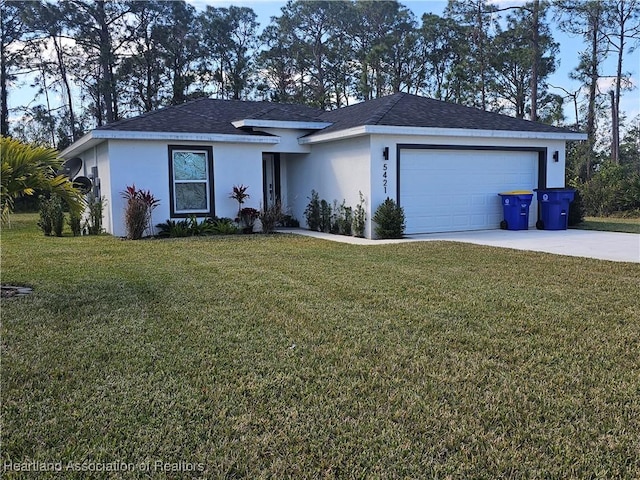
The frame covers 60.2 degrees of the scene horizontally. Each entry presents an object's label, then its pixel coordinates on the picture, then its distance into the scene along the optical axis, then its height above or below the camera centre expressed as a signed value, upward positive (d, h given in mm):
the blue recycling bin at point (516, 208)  13211 -373
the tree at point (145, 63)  30812 +7708
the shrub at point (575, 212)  14086 -522
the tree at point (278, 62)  32875 +8053
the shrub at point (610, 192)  17750 -46
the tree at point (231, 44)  32719 +9259
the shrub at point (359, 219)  12508 -537
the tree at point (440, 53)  30625 +8009
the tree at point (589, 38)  24000 +6856
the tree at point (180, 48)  31266 +8697
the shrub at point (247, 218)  13573 -503
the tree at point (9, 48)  28438 +8278
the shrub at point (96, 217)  13406 -403
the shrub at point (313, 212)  14421 -408
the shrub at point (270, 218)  13352 -497
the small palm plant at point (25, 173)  6051 +328
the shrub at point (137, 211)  11922 -240
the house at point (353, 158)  12406 +925
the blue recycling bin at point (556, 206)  13352 -341
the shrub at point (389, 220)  11938 -544
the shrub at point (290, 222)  15693 -715
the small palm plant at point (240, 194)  13555 +93
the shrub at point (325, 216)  13922 -505
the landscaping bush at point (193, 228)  12719 -677
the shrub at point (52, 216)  12984 -346
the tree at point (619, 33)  23781 +6881
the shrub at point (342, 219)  13023 -556
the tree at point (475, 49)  28891 +7673
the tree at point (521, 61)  25969 +6589
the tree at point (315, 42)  32094 +9058
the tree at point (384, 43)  31016 +8570
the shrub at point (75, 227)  13164 -630
